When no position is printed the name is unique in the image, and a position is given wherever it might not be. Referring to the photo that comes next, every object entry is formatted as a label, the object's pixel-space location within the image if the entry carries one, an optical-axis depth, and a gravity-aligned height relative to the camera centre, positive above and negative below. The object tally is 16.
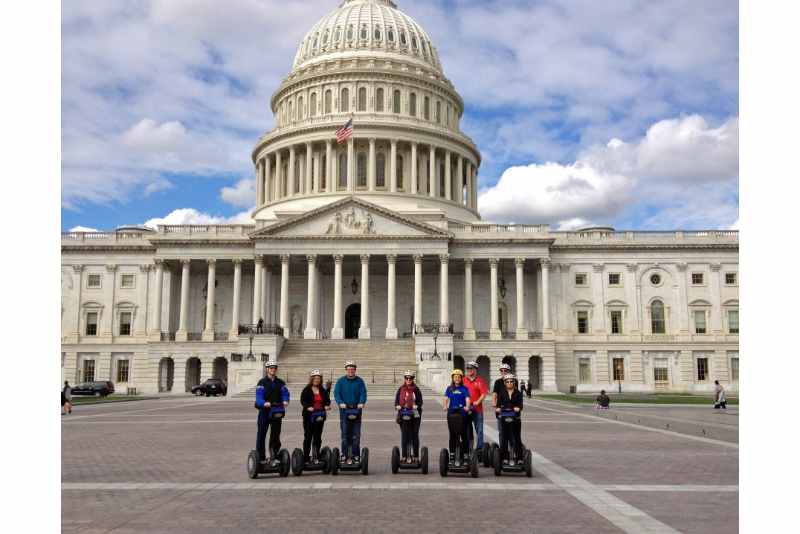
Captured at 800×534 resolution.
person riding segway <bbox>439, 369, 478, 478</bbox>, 14.78 -2.17
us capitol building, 69.38 +1.80
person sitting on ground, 39.12 -4.24
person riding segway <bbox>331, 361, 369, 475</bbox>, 15.09 -2.00
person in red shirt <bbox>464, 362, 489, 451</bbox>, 15.57 -1.51
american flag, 77.69 +18.20
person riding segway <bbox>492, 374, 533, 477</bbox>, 14.95 -2.23
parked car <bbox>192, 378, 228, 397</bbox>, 59.50 -5.60
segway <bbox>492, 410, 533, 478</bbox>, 14.90 -2.82
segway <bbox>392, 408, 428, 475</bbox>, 14.99 -2.74
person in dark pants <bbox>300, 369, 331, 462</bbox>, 15.09 -1.73
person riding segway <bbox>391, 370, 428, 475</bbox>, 15.03 -2.07
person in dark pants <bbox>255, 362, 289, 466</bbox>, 14.76 -1.65
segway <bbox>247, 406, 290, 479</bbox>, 14.65 -2.80
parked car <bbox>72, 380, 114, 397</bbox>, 64.60 -6.13
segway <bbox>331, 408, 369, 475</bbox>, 15.06 -2.88
